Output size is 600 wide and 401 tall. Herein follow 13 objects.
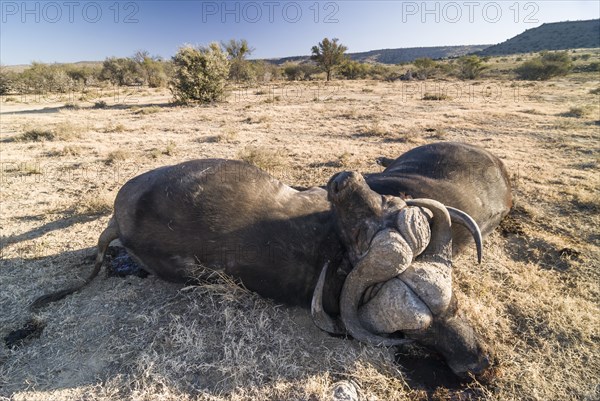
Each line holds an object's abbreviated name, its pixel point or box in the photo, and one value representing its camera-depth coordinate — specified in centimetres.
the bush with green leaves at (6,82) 2278
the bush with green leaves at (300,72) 3825
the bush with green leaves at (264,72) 3469
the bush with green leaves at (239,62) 3086
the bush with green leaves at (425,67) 3316
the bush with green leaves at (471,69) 3203
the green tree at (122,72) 3156
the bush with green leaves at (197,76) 1617
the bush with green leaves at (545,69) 2869
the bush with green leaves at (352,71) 3862
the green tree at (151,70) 2845
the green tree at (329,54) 3478
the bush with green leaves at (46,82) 2319
